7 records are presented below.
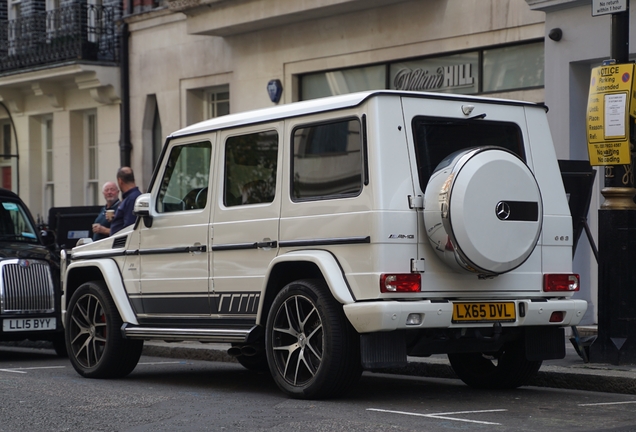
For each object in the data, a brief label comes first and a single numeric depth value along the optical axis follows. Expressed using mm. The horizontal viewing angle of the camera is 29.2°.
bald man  14016
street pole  10492
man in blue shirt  12414
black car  13227
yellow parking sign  10461
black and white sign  10484
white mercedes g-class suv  8477
